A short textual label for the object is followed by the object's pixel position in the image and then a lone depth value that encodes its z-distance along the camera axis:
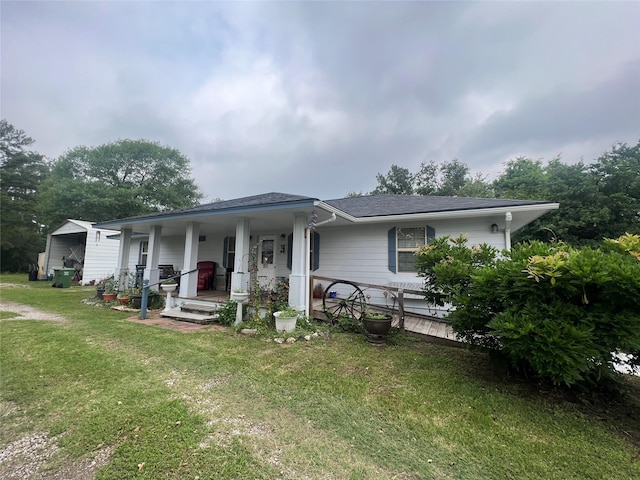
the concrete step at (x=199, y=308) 6.30
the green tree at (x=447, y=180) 21.83
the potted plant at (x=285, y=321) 4.94
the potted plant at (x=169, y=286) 6.49
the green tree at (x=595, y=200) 11.06
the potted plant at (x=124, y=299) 7.71
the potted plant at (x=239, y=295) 5.45
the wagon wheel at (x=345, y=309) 5.49
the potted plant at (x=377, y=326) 4.54
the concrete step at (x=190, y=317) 5.95
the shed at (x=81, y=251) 14.12
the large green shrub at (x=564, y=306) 2.24
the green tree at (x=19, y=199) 17.72
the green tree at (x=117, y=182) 20.05
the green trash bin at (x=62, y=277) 12.68
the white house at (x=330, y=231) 5.54
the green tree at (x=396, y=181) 24.23
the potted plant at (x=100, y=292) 8.80
